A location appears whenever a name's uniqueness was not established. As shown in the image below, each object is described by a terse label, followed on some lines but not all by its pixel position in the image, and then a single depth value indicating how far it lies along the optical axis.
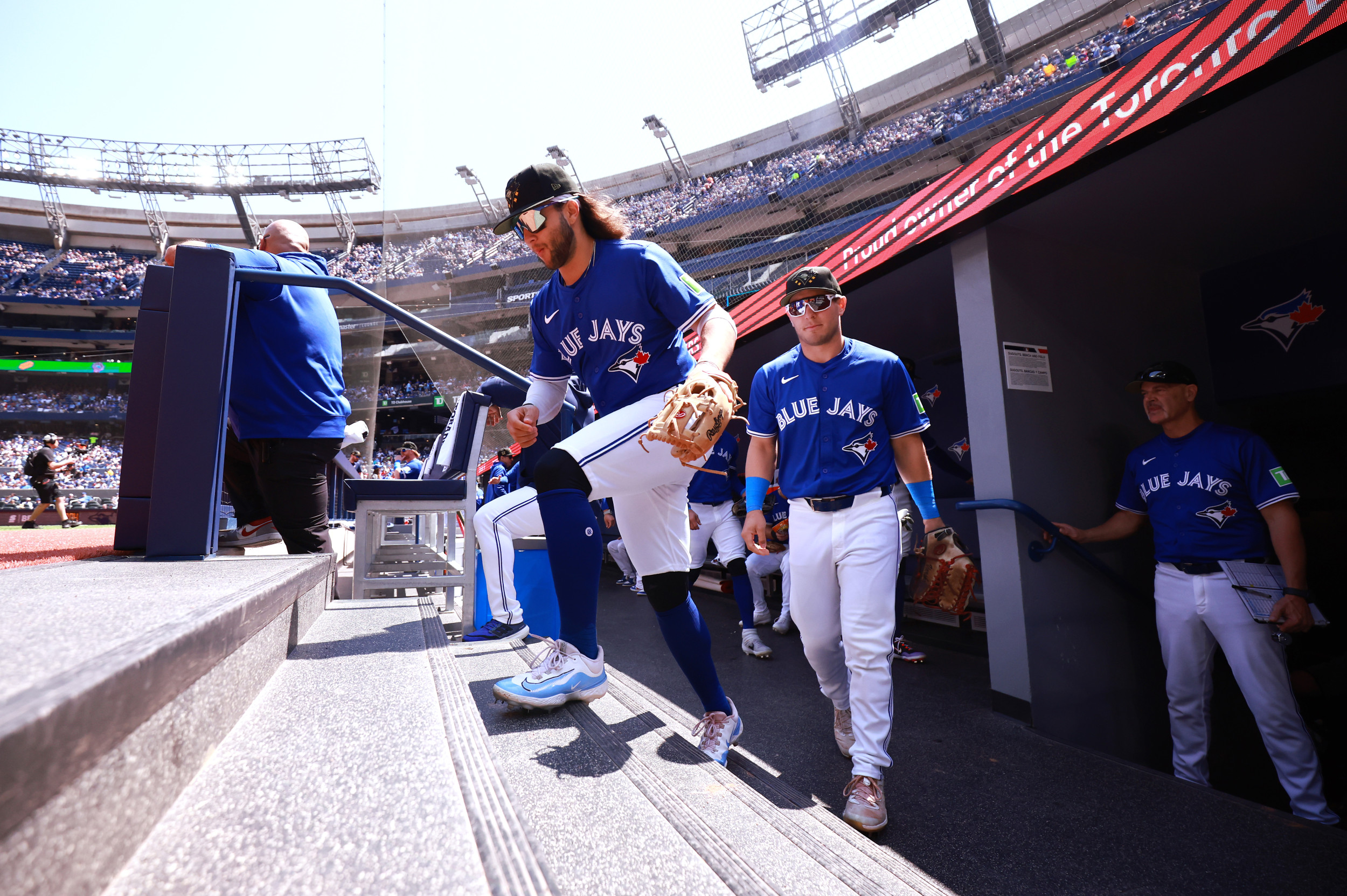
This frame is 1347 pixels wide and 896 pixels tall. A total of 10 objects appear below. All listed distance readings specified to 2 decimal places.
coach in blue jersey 2.23
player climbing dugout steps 1.63
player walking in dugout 1.89
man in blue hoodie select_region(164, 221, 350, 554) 2.18
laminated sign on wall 2.73
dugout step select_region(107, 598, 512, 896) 0.61
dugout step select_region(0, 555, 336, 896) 0.42
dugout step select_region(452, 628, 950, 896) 0.82
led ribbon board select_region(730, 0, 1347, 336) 1.71
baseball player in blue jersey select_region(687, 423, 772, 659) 4.50
